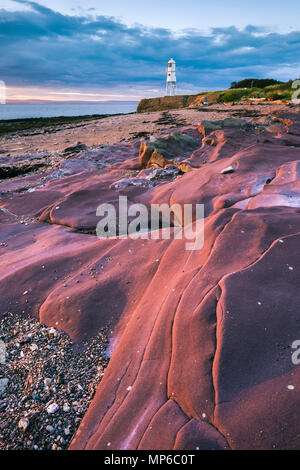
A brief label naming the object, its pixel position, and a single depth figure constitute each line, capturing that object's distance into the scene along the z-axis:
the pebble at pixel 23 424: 1.78
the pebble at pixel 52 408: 1.86
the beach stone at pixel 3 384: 2.04
